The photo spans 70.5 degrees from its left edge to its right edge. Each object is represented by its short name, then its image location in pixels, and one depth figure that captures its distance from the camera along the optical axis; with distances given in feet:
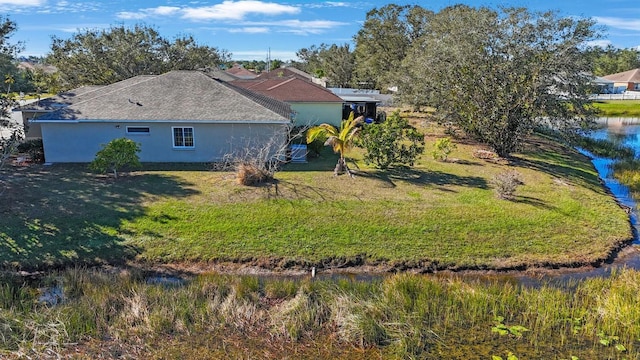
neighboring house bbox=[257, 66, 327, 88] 178.40
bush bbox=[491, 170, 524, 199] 52.90
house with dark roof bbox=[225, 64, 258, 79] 212.64
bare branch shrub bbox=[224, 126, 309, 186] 54.49
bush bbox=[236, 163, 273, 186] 54.29
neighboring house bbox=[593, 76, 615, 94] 227.81
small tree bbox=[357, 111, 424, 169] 62.08
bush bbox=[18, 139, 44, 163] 66.13
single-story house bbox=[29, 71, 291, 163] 64.49
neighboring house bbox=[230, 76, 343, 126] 103.09
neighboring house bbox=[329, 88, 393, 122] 111.45
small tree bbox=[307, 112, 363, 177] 59.82
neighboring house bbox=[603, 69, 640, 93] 229.86
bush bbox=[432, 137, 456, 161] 72.69
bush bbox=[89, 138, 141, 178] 55.21
